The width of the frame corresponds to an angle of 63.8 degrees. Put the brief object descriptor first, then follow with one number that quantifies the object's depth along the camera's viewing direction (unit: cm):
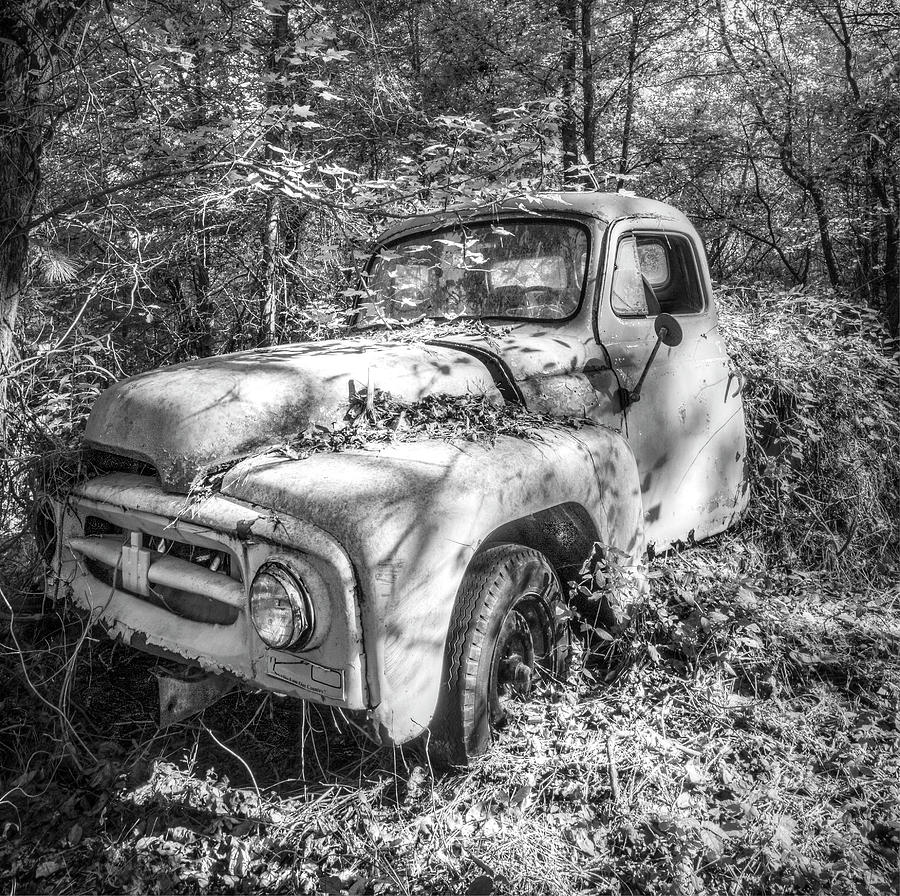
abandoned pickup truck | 192
